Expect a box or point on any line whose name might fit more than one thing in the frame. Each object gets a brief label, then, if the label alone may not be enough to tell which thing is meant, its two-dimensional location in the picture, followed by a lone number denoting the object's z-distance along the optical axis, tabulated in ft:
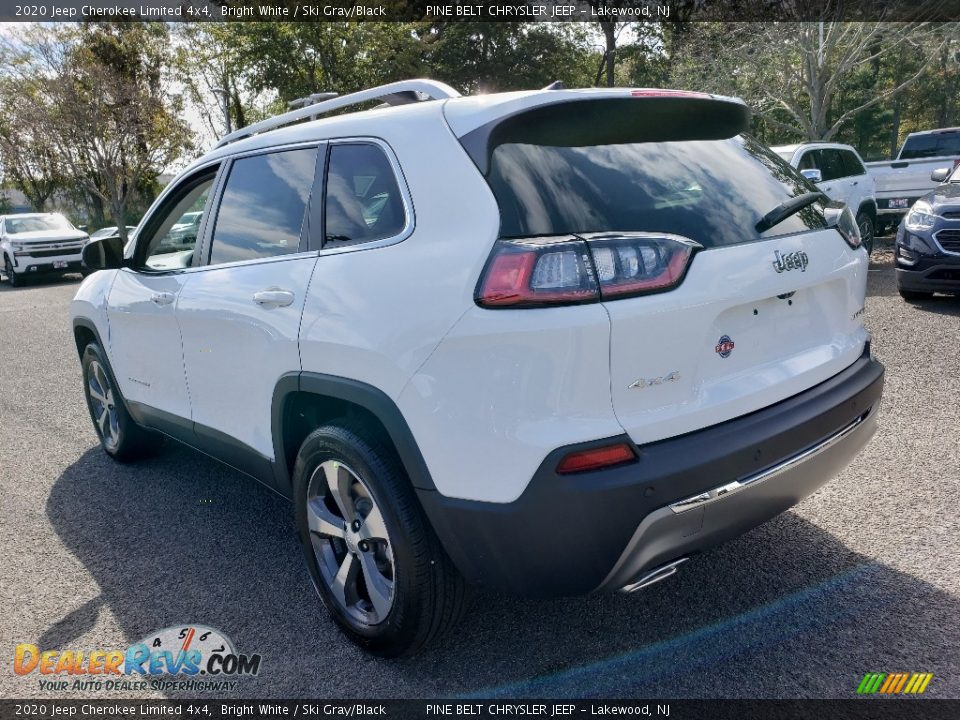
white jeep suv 6.74
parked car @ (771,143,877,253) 35.55
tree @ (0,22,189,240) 94.89
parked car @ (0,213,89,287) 64.54
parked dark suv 23.40
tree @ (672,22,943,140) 57.77
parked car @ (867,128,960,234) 44.62
